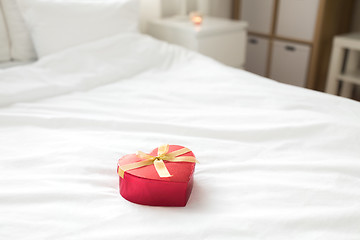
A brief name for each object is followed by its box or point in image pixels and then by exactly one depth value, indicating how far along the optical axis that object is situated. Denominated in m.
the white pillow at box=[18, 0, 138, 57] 1.56
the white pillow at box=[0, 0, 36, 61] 1.57
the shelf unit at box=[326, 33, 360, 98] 2.32
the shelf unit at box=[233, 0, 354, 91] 2.44
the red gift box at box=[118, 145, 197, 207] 0.74
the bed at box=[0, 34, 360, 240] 0.69
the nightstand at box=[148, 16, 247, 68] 2.12
